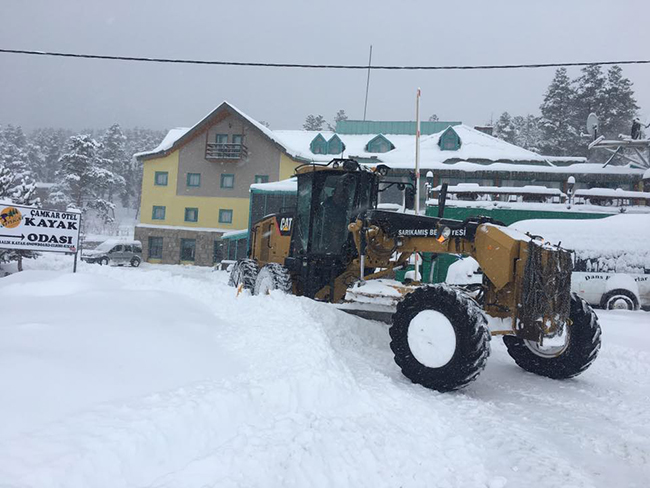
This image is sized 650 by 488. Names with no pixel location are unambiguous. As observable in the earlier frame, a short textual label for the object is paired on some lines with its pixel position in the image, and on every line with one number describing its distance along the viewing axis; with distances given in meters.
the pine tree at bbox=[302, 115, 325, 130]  80.88
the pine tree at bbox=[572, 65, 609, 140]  49.19
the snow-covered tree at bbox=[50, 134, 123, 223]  55.78
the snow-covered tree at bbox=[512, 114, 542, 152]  56.10
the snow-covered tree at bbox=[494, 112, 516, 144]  66.61
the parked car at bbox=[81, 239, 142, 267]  34.31
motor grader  5.25
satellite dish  23.48
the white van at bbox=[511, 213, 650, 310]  12.77
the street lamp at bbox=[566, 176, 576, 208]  18.06
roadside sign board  11.99
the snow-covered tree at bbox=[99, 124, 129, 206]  78.69
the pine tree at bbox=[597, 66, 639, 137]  47.88
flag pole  8.73
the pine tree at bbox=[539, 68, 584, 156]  49.31
